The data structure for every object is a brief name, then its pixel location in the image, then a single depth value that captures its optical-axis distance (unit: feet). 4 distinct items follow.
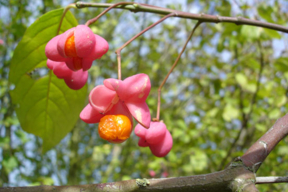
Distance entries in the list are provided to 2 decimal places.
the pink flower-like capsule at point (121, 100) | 0.44
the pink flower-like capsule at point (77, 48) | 0.45
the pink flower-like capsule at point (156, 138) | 0.48
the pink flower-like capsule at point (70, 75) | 0.48
